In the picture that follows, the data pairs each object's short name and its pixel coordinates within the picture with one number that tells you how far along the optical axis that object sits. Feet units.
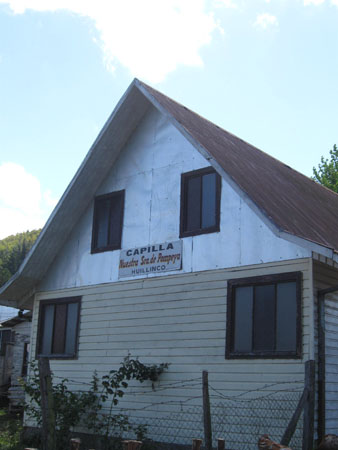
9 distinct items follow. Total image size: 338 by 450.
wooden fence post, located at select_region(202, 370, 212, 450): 30.19
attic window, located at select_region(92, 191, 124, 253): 49.14
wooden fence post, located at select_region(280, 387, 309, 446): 29.25
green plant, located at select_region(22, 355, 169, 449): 42.50
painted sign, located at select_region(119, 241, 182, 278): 43.98
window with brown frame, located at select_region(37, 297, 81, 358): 50.24
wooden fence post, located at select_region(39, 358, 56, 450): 30.32
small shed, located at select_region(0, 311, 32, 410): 91.91
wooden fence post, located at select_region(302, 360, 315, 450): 28.53
